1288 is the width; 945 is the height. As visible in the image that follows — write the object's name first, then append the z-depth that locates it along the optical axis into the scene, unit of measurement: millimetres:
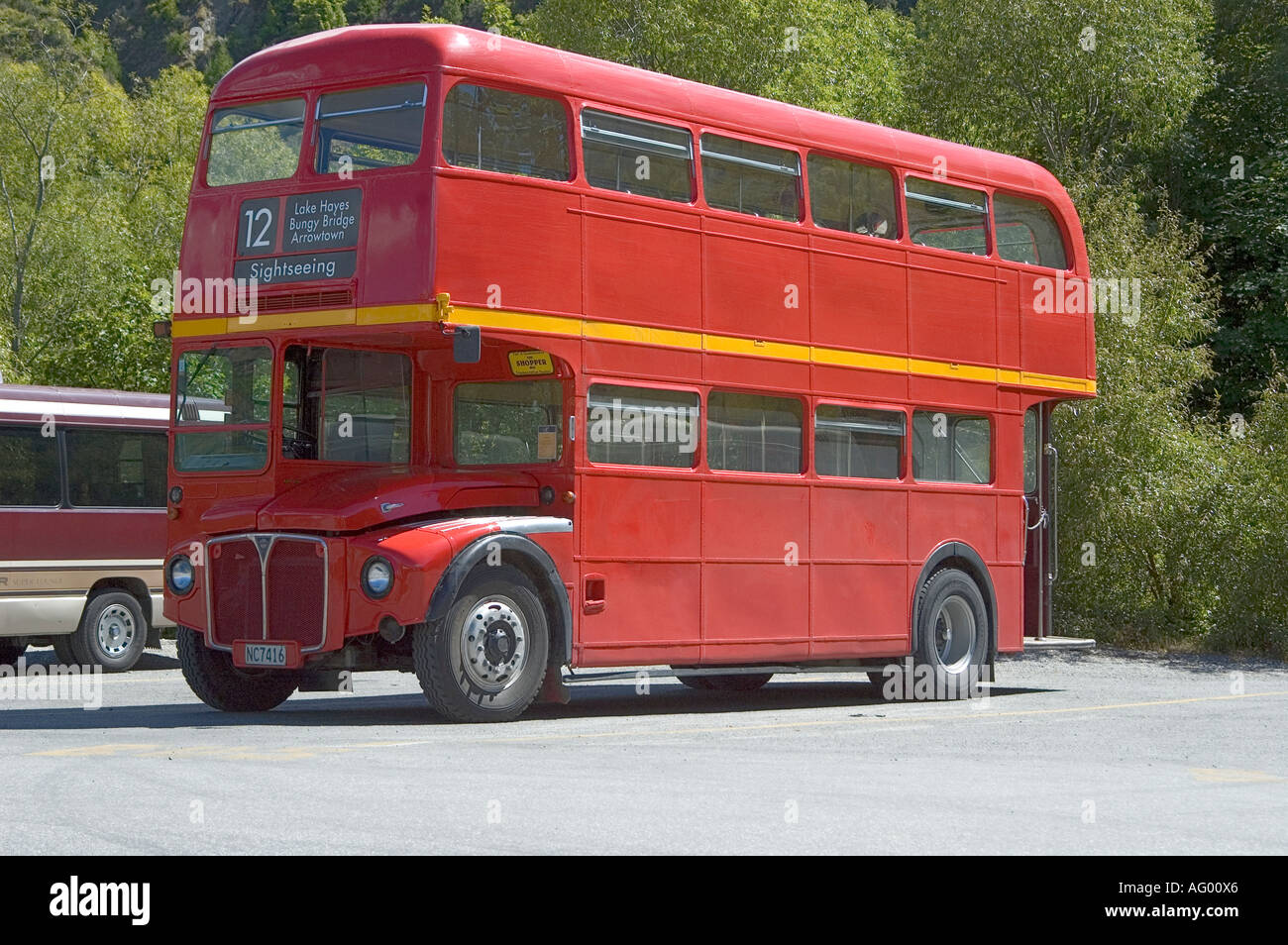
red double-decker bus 13203
